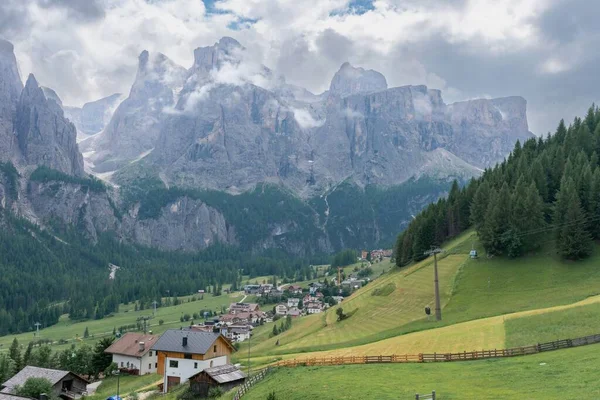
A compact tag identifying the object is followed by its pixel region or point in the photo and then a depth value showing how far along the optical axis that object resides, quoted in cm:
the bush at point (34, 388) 6869
